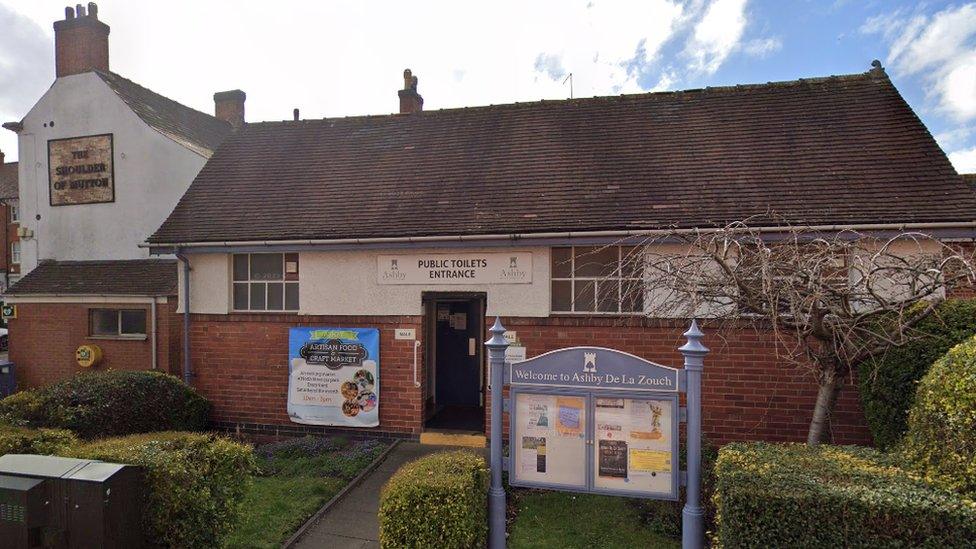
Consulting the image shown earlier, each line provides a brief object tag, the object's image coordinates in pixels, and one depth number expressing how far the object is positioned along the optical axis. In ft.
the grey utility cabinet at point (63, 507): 13.12
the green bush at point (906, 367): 15.79
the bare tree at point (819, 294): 14.23
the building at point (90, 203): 40.52
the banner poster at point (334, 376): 28.66
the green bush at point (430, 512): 14.24
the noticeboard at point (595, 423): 15.43
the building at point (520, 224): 24.97
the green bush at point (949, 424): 11.82
